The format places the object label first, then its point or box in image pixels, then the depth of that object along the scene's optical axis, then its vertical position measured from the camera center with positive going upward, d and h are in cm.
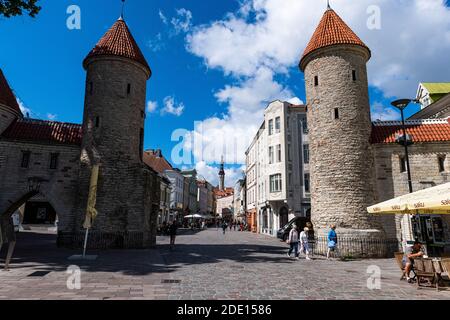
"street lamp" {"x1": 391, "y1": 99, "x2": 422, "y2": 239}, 1410 +534
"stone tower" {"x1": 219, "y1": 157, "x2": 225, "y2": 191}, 13118 +1783
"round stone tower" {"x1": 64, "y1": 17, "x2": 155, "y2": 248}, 1878 +450
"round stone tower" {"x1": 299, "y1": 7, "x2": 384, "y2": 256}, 1725 +498
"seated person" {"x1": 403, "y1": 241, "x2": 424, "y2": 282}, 962 -109
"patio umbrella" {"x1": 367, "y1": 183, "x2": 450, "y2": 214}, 827 +58
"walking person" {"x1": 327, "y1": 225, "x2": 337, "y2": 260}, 1550 -94
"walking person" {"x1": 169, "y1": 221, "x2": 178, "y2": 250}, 1897 -78
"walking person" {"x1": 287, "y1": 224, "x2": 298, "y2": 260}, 1619 -103
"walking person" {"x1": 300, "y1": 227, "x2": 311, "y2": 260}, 1609 -110
